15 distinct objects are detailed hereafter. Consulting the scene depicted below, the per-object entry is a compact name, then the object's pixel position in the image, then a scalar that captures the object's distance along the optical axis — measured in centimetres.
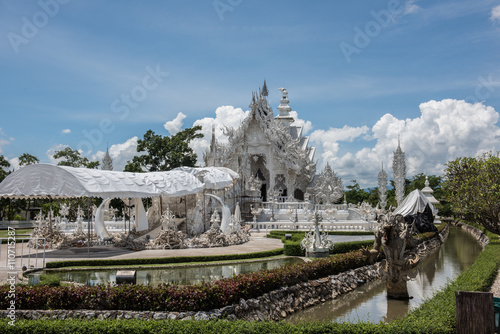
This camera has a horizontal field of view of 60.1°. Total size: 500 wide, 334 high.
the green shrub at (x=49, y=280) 996
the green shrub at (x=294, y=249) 1680
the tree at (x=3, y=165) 3848
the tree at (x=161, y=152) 4185
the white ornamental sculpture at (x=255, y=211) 3109
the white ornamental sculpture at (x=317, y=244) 1627
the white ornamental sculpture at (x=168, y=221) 1962
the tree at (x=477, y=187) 2108
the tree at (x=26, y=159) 3931
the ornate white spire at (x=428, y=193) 3822
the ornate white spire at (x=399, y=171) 4062
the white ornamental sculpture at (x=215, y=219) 2186
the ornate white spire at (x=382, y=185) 3884
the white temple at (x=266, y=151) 3847
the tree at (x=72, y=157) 4269
